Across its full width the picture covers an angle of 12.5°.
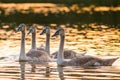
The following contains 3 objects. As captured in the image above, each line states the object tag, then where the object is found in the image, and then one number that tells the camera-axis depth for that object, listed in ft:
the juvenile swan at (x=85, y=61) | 71.87
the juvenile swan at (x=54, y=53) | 78.43
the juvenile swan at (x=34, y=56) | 76.89
